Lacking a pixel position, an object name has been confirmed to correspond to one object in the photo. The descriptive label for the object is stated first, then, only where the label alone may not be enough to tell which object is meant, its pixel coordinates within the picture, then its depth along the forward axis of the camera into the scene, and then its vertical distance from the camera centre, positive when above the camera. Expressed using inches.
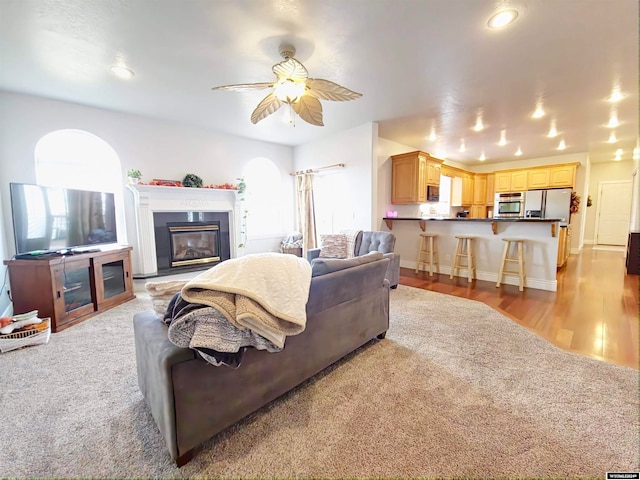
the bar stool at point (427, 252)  187.0 -27.8
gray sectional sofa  46.2 -31.7
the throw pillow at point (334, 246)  172.7 -20.0
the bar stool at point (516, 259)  152.3 -27.5
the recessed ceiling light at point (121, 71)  106.8 +62.3
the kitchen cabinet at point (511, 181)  283.0 +37.0
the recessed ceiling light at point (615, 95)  125.6 +59.8
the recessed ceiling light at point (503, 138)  196.7 +61.6
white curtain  222.4 +3.9
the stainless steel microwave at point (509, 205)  281.4 +10.3
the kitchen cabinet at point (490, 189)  306.5 +29.4
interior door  289.0 +0.5
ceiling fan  86.3 +45.7
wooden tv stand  103.7 -28.2
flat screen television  104.4 +0.9
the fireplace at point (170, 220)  165.0 -1.4
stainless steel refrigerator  249.8 +10.1
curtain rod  198.2 +39.0
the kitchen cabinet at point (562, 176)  251.8 +36.9
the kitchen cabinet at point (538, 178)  266.7 +37.0
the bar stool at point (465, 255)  170.9 -27.4
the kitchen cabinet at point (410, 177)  199.0 +30.2
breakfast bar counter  149.3 -17.9
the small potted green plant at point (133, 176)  155.6 +25.6
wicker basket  88.5 -41.2
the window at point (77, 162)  141.6 +33.3
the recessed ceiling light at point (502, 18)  77.2 +60.1
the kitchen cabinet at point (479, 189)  316.2 +30.7
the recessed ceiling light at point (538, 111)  142.9 +61.0
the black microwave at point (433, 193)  219.3 +18.7
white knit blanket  46.8 -14.4
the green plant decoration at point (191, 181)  178.7 +25.9
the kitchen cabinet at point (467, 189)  299.9 +30.2
